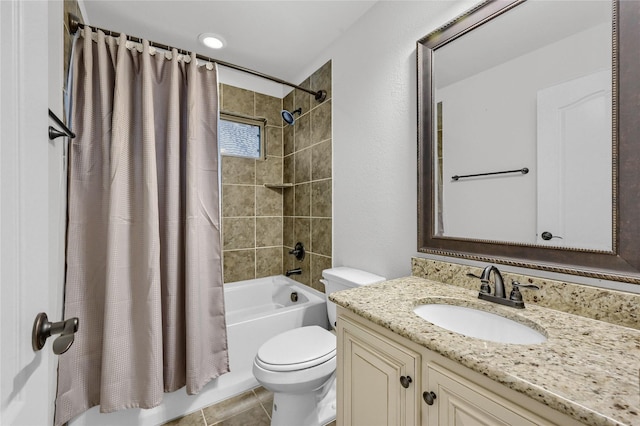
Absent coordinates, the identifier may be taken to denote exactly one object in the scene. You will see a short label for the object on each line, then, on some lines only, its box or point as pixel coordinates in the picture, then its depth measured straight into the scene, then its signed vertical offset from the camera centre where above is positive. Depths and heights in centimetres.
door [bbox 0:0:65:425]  41 +1
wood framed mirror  75 +18
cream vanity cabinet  54 -47
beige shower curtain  127 -12
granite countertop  45 -33
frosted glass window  235 +71
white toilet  121 -77
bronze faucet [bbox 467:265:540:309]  88 -29
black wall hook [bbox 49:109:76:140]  74 +24
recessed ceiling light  184 +126
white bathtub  140 -91
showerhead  222 +83
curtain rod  124 +94
